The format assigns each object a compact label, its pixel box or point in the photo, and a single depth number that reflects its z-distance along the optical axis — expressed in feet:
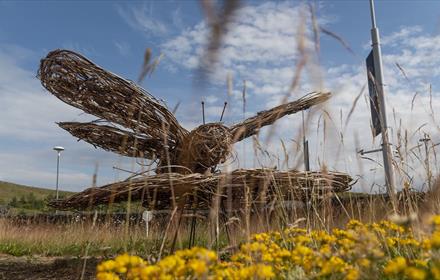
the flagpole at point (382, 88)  7.17
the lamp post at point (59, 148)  54.87
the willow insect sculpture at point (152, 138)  6.06
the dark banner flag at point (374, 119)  7.94
